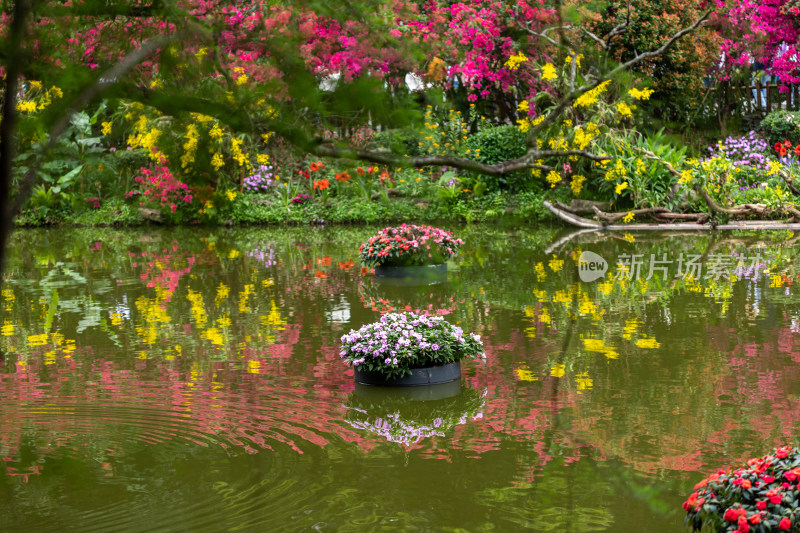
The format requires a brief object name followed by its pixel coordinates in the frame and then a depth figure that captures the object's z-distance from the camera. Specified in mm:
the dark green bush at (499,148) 22781
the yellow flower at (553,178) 21125
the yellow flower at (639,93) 19758
